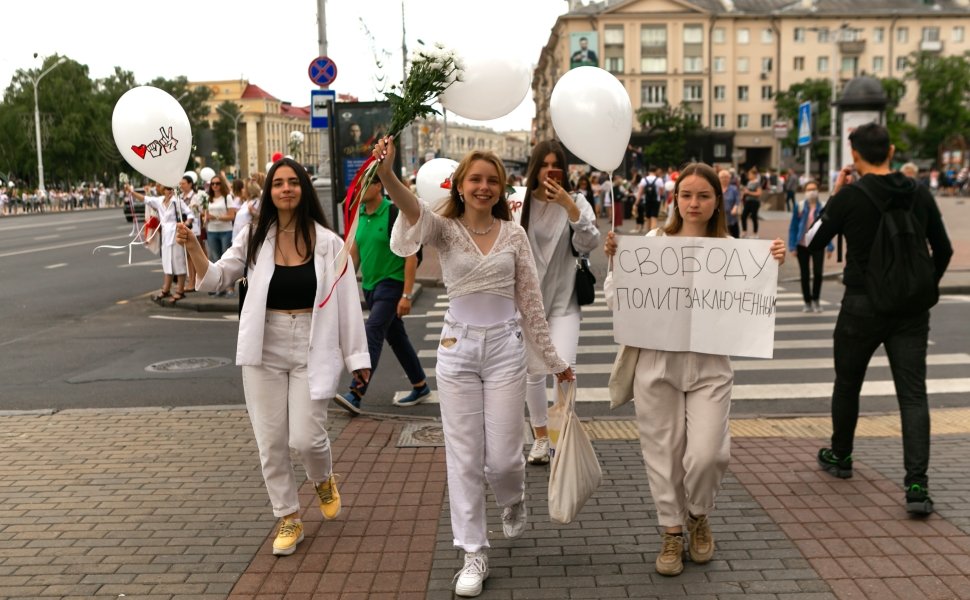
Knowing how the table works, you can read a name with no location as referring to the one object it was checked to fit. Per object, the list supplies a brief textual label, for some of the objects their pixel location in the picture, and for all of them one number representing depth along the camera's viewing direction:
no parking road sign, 16.55
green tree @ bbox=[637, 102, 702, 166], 57.50
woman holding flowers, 3.99
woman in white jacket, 4.39
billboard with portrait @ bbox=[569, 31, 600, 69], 72.50
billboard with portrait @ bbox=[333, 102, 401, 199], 16.41
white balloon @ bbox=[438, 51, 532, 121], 4.32
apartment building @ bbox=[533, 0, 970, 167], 88.31
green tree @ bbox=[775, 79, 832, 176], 77.56
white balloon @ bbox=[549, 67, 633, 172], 4.67
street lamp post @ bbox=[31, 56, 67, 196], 65.75
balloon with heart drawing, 4.66
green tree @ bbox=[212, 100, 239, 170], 120.25
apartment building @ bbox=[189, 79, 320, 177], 127.94
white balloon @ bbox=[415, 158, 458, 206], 6.14
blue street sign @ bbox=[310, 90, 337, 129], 16.34
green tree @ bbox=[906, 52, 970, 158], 82.00
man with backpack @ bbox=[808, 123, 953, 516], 4.68
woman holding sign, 4.05
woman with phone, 5.08
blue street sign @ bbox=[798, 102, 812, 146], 22.36
